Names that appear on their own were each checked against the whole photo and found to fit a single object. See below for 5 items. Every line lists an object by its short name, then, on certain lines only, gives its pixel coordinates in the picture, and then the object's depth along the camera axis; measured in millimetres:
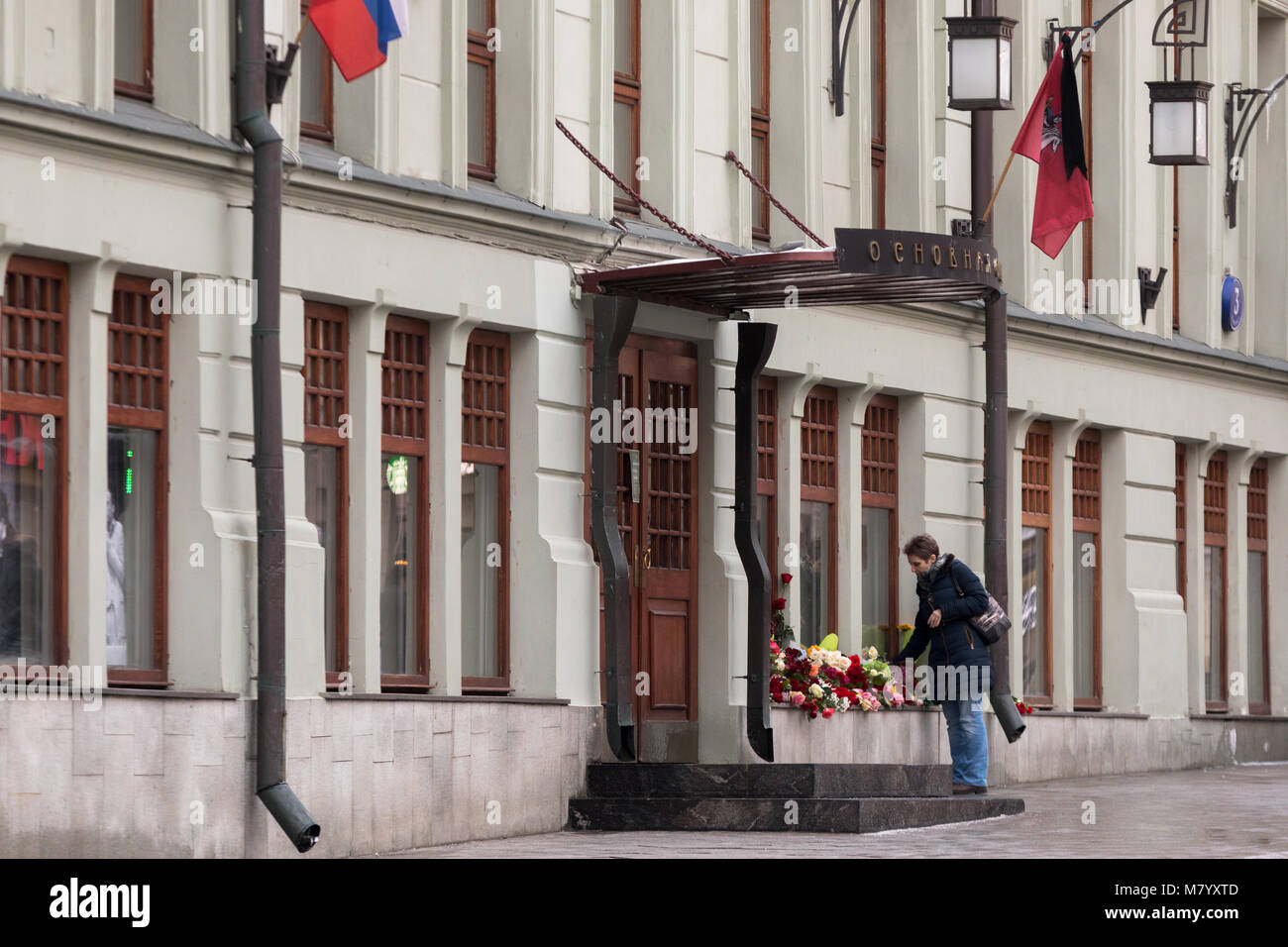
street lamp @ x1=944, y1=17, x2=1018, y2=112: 20922
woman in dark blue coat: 20578
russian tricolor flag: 16453
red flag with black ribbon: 22625
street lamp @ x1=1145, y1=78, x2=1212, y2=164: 23797
